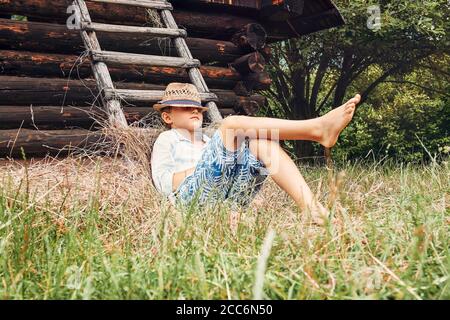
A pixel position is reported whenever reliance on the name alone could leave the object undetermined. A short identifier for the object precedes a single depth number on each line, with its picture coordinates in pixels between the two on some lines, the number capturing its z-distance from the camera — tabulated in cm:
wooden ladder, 472
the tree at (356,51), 909
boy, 319
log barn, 597
